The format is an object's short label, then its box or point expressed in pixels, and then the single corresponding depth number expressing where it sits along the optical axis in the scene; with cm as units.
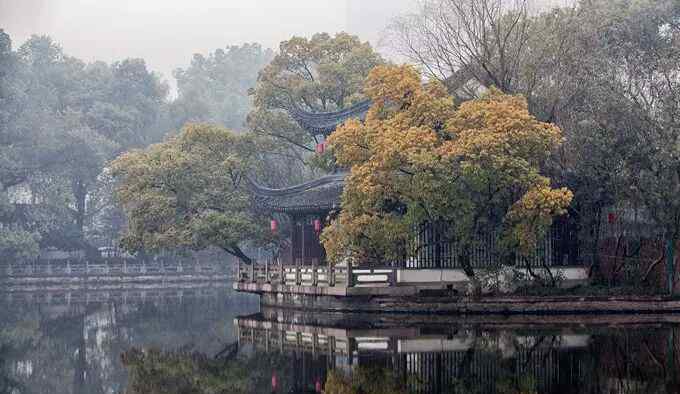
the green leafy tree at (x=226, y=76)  9194
